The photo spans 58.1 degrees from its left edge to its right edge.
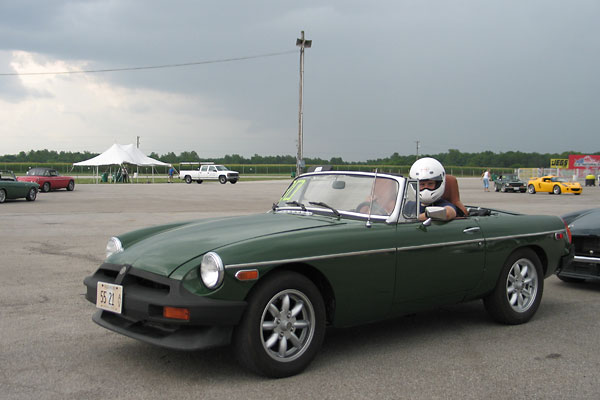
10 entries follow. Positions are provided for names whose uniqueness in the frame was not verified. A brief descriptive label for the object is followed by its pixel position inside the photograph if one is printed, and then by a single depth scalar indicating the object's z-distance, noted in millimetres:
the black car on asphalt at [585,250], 6402
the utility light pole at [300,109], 41781
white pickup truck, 52625
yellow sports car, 36138
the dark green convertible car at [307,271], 3451
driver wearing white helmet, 5129
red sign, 68812
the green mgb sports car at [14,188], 21594
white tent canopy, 49719
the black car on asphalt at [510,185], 38406
